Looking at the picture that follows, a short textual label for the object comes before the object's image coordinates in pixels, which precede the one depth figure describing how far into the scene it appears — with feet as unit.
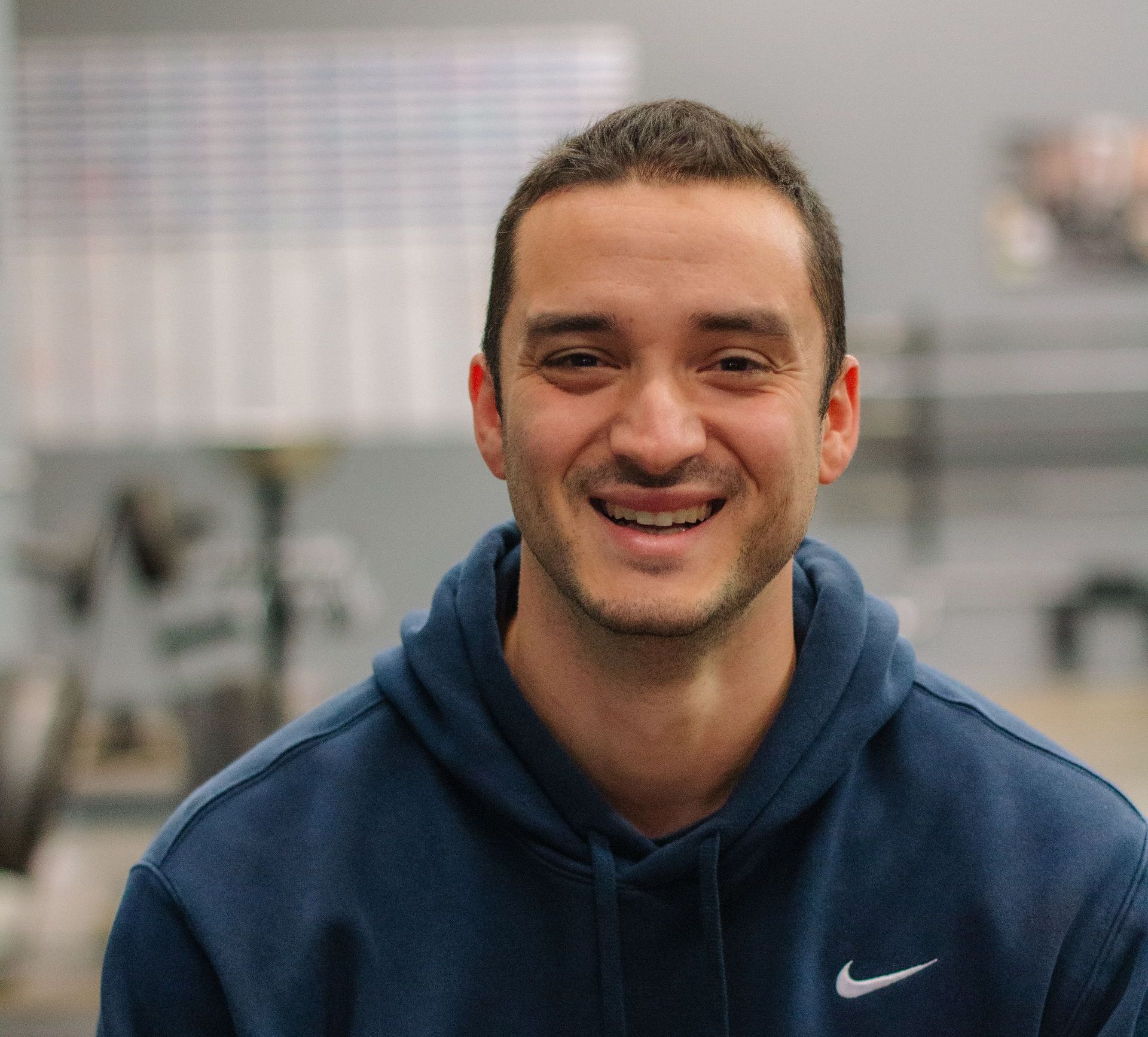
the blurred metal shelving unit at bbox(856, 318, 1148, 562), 16.83
